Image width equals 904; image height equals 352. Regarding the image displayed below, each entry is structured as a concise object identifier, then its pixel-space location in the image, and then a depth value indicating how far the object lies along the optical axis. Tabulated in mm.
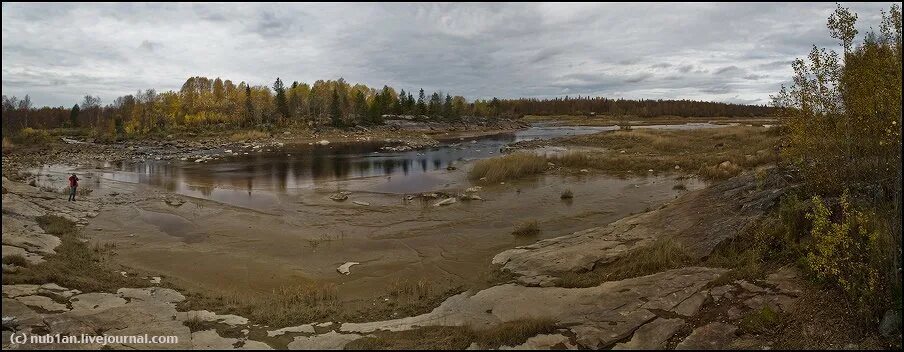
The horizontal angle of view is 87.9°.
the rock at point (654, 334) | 8211
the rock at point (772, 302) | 8812
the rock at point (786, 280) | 9277
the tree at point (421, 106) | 116250
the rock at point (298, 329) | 9148
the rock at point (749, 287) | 9541
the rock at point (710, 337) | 8055
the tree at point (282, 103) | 101875
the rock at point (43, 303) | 9438
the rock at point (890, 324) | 7504
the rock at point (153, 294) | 11430
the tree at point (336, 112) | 96475
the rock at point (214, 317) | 9864
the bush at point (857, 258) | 7957
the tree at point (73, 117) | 96988
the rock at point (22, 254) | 11961
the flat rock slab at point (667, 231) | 13195
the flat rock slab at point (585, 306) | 8992
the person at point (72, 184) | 23964
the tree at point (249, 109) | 100375
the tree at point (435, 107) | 118188
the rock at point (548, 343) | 8219
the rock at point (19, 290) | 9695
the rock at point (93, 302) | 9961
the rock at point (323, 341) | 8453
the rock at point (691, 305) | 9164
